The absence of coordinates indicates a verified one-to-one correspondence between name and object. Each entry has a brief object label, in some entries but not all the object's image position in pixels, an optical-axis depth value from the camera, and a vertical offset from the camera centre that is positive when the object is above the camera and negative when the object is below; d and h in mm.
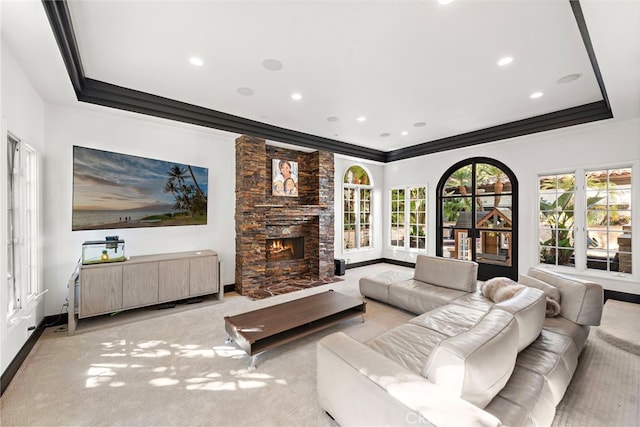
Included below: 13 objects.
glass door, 5305 -7
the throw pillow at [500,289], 2592 -802
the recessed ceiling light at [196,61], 2777 +1716
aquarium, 3275 -427
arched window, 6801 +234
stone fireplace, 4727 -14
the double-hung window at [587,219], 4176 -77
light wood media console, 3137 -877
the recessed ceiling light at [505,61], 2799 +1702
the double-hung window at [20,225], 2457 -55
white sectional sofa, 1146 -857
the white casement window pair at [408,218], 6715 -52
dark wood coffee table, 2496 -1123
